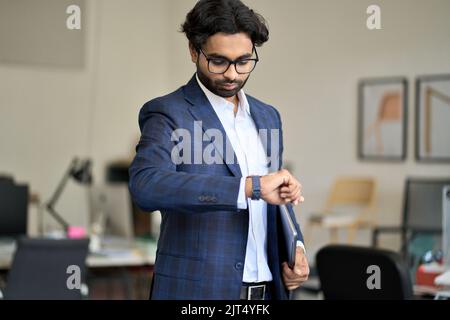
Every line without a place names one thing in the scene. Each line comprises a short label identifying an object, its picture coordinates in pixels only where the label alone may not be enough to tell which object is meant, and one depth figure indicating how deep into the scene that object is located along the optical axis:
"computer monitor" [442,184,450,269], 3.48
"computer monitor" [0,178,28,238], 5.12
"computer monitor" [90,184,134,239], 5.05
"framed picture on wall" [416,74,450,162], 6.98
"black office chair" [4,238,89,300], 3.76
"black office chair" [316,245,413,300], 2.86
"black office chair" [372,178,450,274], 6.96
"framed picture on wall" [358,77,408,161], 7.64
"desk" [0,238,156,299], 4.69
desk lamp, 5.42
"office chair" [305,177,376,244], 7.58
